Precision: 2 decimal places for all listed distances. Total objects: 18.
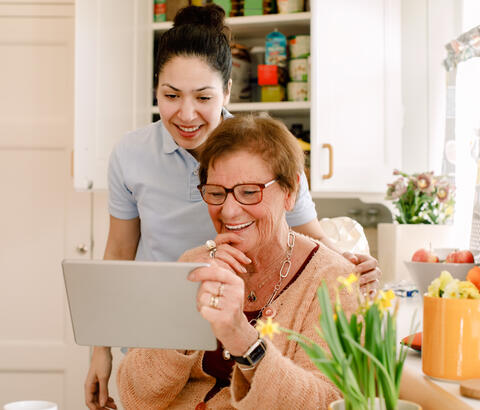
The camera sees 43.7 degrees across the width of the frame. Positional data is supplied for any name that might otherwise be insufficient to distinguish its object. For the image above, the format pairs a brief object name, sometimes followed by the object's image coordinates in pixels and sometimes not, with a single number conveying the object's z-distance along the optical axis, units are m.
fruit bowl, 1.50
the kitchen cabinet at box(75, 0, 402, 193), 2.23
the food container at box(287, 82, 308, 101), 2.45
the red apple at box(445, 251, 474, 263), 1.54
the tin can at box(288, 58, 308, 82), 2.44
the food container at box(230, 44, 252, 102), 2.48
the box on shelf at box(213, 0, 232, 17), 2.49
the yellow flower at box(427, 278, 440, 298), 0.84
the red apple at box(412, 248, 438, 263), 1.63
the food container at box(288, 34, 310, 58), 2.45
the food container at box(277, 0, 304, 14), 2.45
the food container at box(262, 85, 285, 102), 2.47
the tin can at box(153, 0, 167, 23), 2.56
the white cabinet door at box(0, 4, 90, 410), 2.83
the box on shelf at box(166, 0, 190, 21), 2.55
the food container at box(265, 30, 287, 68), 2.46
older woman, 1.17
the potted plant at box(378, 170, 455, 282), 2.16
